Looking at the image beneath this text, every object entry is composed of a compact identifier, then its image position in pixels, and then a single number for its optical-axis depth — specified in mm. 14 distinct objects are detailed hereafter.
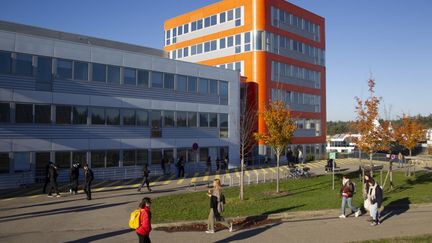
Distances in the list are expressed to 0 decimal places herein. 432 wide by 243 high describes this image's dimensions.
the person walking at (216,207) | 13703
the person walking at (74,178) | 22922
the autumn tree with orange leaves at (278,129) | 24766
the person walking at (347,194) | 16047
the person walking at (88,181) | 20547
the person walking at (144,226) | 10266
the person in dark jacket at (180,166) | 32844
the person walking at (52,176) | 21750
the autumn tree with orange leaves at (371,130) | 24375
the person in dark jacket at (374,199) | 14781
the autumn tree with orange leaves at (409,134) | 32500
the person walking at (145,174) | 24125
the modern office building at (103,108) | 26344
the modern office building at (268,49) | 48000
